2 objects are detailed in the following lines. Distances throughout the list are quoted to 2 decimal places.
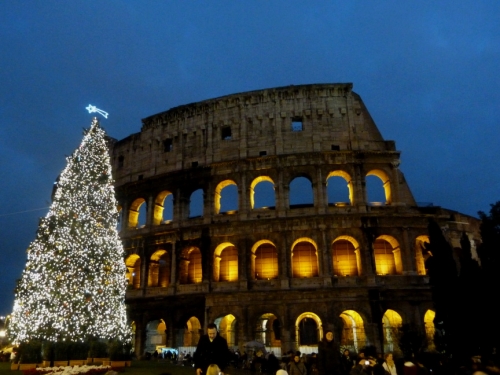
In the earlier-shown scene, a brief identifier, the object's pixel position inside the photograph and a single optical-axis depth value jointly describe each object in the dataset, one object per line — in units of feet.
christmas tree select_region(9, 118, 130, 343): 56.54
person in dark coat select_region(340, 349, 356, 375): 37.30
